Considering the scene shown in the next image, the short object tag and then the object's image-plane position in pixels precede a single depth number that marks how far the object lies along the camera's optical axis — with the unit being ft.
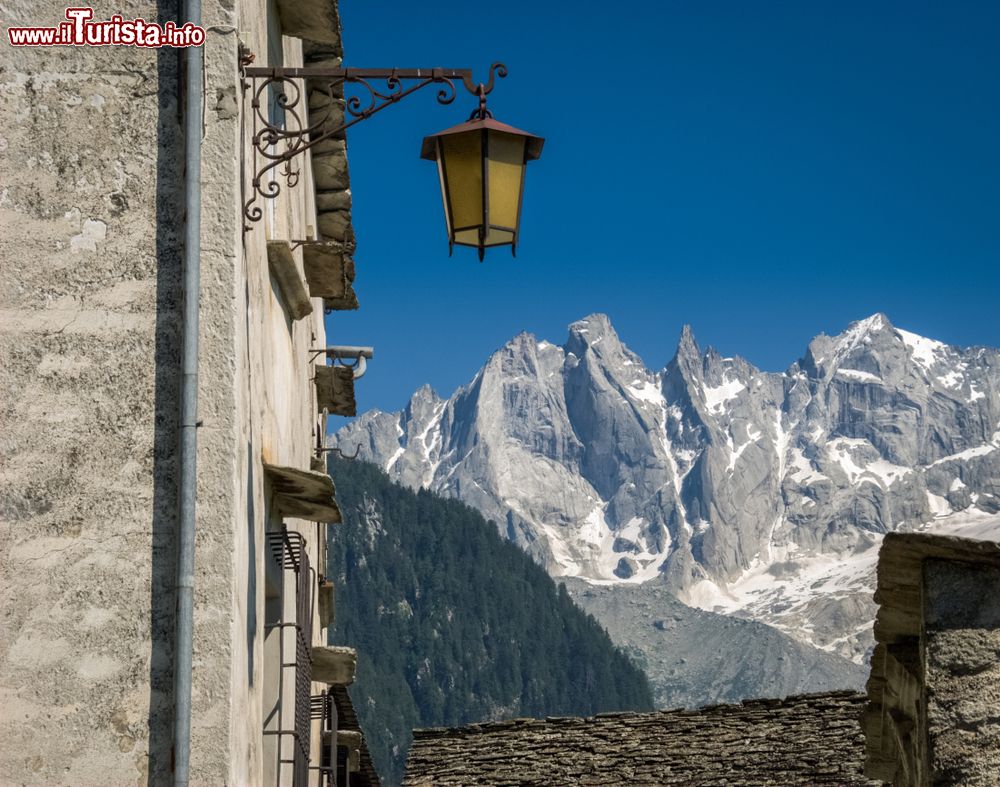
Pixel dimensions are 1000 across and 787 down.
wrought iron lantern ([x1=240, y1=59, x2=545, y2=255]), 44.73
